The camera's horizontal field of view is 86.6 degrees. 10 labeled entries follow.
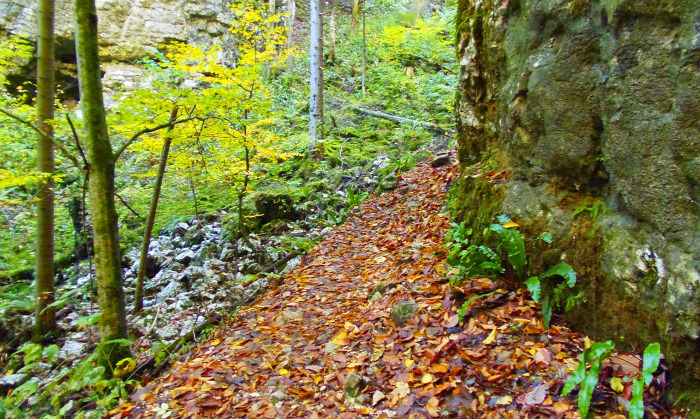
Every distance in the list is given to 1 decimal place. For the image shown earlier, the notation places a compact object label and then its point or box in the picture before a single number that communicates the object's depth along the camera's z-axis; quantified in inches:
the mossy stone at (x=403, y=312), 140.3
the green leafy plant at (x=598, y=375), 77.4
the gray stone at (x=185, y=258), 317.4
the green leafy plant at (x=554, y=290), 110.4
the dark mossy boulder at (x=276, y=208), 348.2
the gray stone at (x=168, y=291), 267.3
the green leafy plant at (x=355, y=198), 331.5
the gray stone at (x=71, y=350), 215.3
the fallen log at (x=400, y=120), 450.3
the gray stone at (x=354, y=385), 112.2
